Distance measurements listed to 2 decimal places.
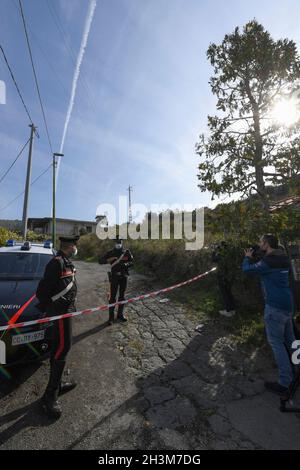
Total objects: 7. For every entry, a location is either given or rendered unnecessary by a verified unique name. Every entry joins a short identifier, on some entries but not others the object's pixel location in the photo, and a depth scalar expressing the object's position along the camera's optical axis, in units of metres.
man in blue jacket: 3.16
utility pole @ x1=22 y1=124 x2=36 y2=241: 14.60
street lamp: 20.95
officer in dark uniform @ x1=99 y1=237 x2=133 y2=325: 5.84
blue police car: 3.31
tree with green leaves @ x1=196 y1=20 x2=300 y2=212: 6.20
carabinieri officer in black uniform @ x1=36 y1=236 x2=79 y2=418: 2.94
